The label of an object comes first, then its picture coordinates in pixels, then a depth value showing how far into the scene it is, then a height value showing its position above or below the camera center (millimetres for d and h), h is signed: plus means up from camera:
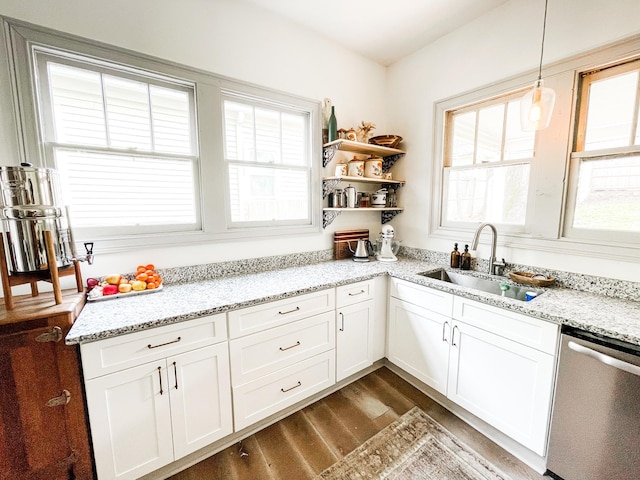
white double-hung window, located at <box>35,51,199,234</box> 1420 +408
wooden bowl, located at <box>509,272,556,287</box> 1639 -446
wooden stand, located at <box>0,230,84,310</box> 1113 -294
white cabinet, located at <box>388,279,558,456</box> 1311 -880
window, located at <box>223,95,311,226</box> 1938 +386
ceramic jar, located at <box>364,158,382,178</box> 2357 +387
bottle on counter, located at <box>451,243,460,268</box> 2105 -391
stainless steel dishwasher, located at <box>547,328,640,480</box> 1055 -881
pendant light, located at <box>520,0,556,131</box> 1303 +522
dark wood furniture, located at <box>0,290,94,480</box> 1015 -758
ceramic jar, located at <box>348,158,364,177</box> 2289 +373
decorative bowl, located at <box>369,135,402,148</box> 2420 +656
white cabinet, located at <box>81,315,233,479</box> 1118 -879
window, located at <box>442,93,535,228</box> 1876 +353
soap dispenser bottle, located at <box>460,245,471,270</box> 2057 -393
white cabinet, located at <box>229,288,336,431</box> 1456 -881
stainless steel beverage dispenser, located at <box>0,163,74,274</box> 1130 -10
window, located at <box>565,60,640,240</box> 1437 +301
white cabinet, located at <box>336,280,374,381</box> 1851 -874
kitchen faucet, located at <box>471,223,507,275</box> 1874 -302
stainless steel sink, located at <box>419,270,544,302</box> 1694 -543
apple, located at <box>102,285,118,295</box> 1412 -429
